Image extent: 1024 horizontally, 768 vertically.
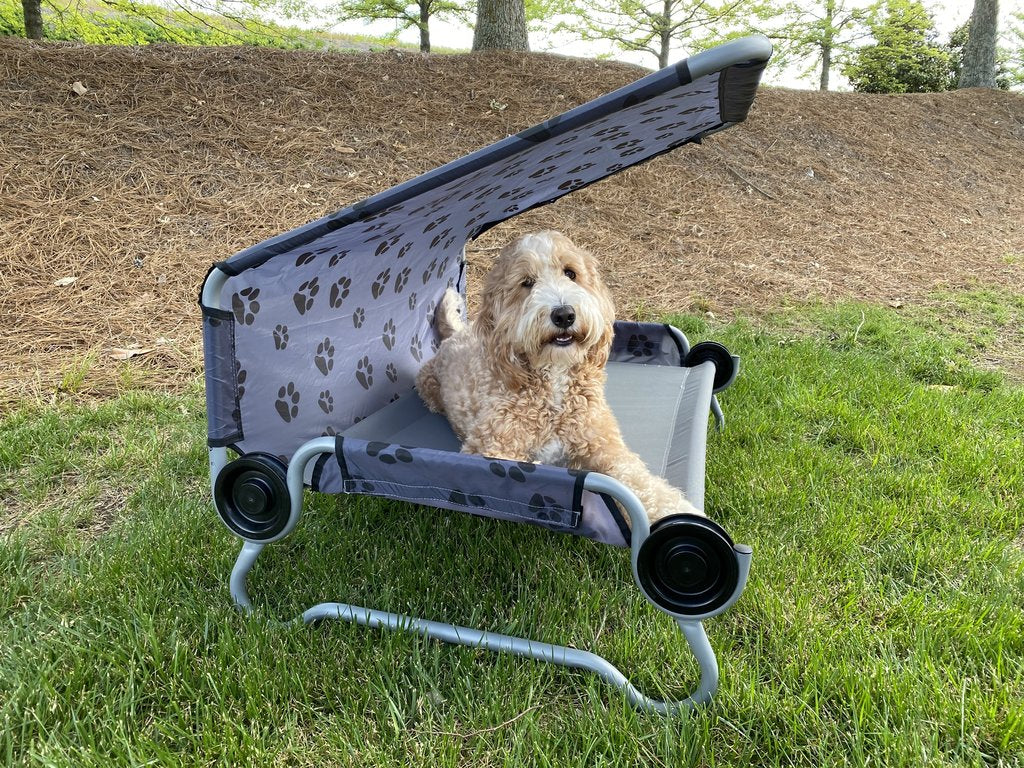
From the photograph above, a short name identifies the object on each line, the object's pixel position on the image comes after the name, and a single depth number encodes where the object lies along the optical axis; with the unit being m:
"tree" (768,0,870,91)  17.78
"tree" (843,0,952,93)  17.27
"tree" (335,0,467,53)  14.16
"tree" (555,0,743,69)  15.96
